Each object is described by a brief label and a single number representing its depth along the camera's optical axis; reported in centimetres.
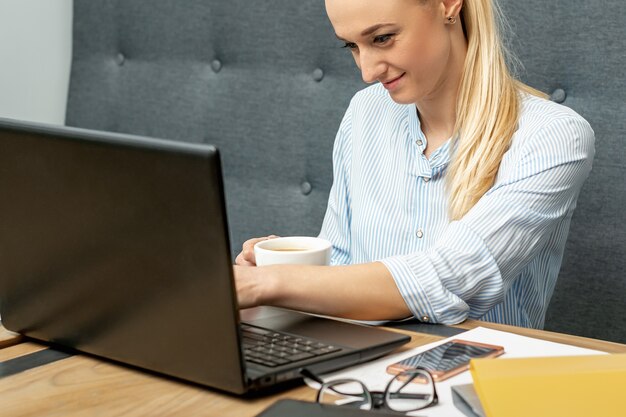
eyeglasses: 137
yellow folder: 131
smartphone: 148
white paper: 139
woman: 175
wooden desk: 139
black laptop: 134
